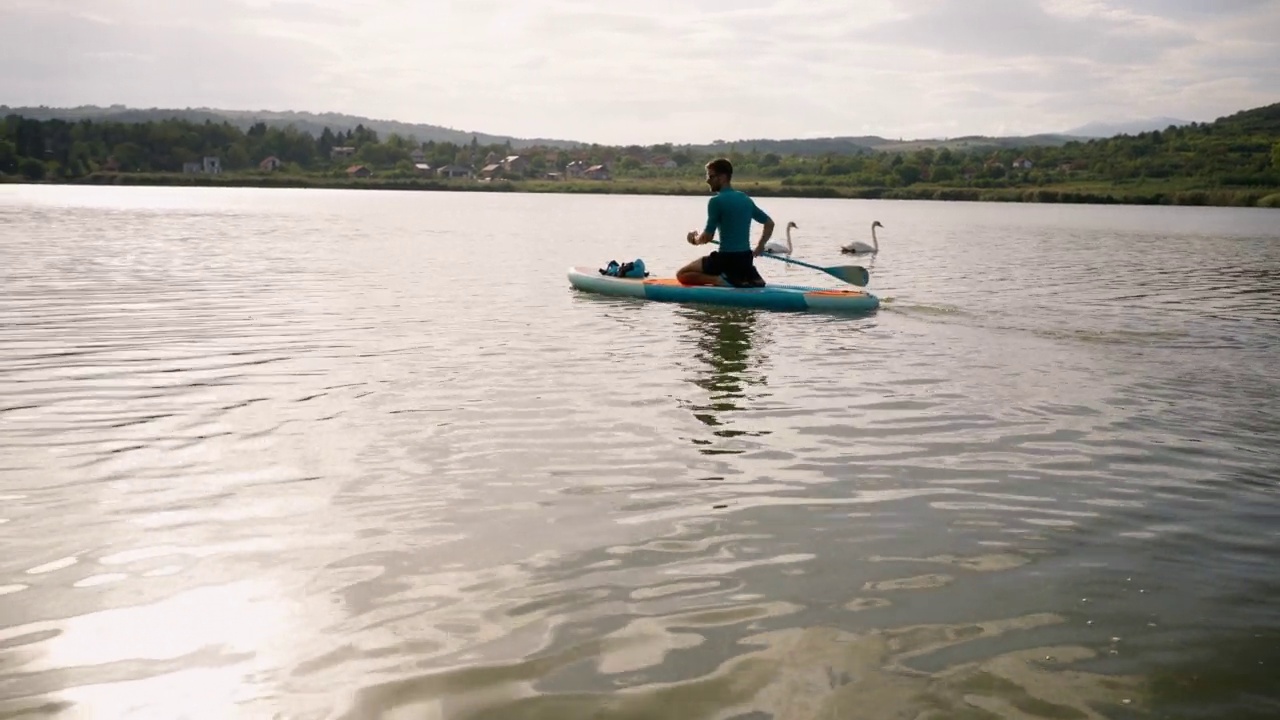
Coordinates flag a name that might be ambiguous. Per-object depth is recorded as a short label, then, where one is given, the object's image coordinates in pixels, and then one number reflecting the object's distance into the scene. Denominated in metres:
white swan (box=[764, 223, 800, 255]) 31.14
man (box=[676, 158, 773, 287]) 16.78
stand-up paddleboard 17.34
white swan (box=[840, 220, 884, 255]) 31.61
